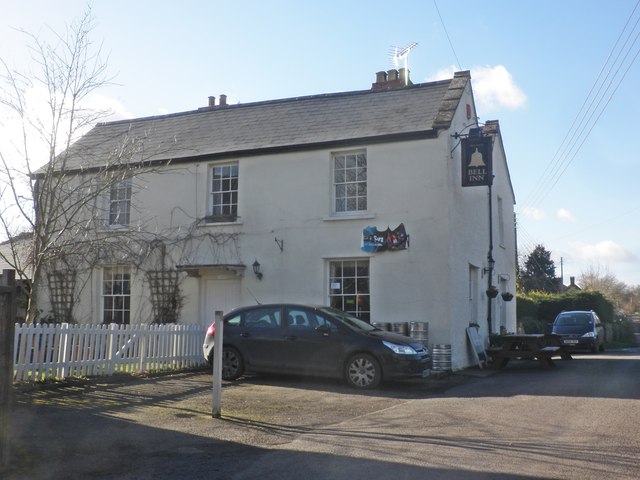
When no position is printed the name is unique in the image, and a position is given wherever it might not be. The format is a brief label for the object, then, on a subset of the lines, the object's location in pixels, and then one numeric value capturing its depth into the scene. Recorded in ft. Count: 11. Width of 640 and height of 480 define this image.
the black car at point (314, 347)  37.93
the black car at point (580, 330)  76.69
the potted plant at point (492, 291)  61.21
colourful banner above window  49.50
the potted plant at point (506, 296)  64.41
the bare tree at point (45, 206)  39.22
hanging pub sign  49.98
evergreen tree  192.85
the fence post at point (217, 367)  27.81
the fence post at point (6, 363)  18.98
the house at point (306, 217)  49.34
